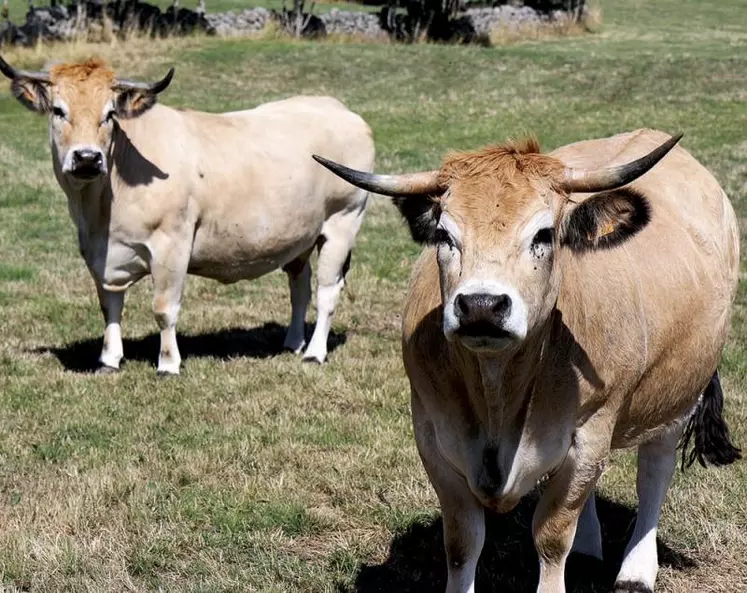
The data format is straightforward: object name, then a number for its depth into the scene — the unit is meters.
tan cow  3.95
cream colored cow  8.68
